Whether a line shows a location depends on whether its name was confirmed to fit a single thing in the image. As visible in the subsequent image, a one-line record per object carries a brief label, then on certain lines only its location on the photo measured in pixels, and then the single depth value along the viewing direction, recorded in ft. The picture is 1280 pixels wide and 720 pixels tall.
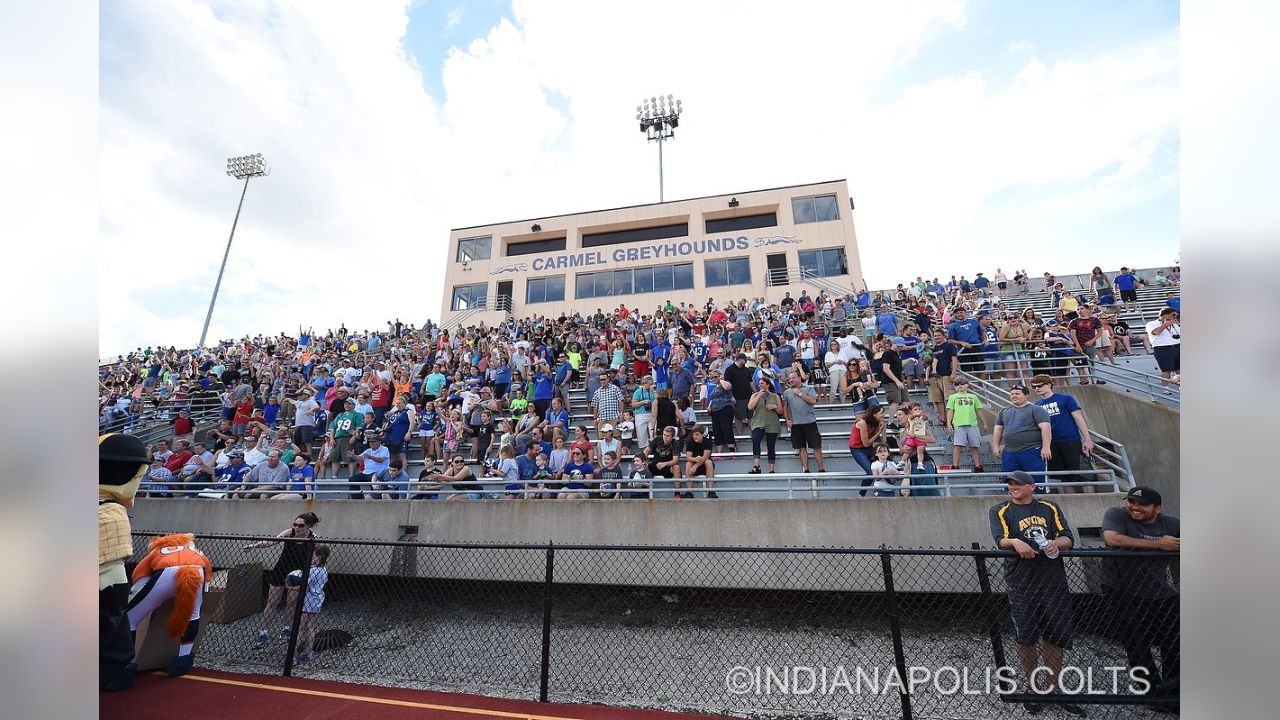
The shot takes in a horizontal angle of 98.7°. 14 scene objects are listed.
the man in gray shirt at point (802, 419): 28.91
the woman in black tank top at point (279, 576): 22.29
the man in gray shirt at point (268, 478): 34.24
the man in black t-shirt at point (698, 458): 27.94
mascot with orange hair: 17.24
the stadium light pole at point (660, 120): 132.77
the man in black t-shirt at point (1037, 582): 15.38
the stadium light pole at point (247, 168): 132.87
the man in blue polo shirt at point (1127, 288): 50.16
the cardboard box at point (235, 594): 25.25
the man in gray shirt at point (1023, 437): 23.21
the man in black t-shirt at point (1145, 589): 15.02
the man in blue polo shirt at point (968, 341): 35.24
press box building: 86.63
